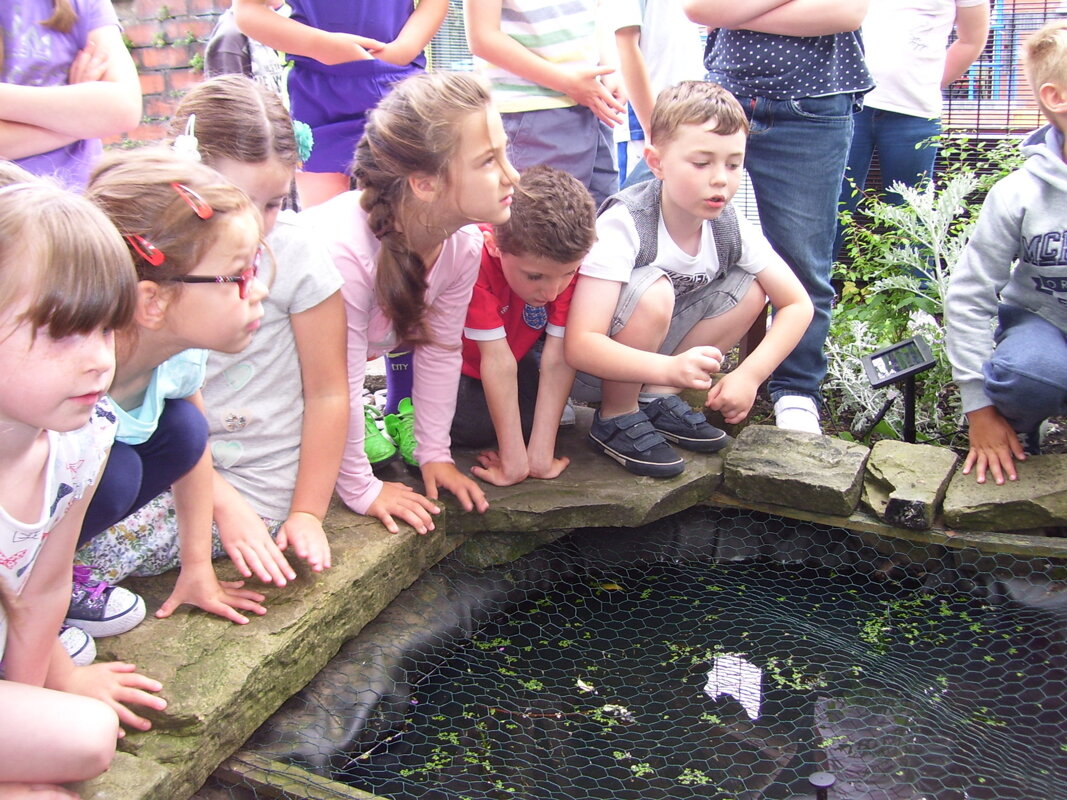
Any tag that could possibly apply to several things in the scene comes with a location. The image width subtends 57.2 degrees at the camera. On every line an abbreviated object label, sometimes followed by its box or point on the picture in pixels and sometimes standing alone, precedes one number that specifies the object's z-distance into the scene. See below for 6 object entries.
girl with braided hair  2.10
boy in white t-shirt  2.40
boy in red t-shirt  2.25
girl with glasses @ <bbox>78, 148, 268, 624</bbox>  1.56
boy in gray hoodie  2.41
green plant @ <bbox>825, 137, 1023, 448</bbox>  2.96
